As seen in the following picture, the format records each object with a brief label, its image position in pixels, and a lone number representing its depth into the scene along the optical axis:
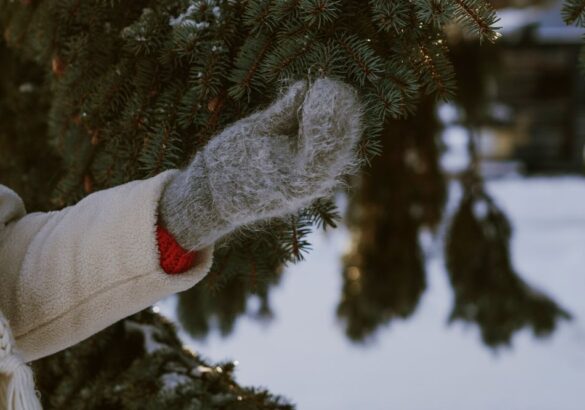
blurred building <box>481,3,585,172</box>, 6.98
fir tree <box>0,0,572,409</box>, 1.01
